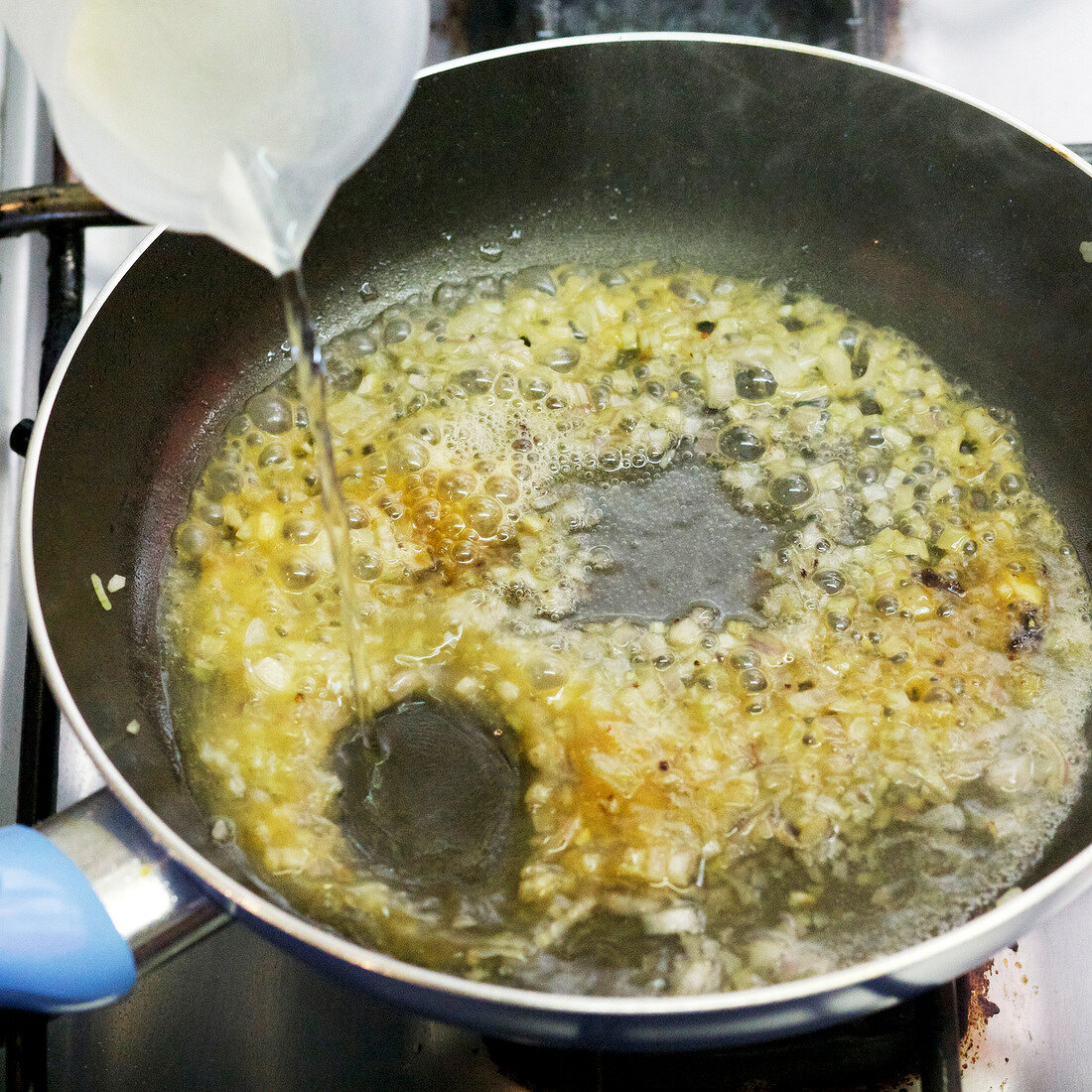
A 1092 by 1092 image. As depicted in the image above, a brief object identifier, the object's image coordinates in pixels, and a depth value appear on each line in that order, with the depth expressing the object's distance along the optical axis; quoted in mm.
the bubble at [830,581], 482
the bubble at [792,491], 501
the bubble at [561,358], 525
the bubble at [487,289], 543
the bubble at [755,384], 521
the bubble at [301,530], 487
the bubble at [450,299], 542
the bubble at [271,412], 514
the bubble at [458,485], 499
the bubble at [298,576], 479
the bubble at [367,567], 481
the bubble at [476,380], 521
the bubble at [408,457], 504
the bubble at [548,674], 462
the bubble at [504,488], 499
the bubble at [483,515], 492
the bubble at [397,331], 535
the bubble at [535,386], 519
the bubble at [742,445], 510
